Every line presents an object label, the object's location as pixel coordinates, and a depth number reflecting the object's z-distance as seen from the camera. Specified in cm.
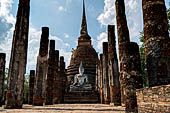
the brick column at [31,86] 1705
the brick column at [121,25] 851
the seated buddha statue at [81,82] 2553
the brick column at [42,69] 1380
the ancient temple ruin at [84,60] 3094
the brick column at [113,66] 1330
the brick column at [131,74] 699
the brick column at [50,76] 1571
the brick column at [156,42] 596
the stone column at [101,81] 1849
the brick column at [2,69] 1420
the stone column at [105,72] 1584
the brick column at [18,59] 969
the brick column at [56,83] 1906
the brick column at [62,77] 2158
